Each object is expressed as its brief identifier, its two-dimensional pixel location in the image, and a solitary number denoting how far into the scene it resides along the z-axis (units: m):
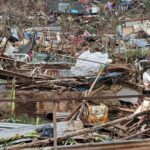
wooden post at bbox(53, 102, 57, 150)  6.80
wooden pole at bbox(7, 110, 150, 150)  8.88
